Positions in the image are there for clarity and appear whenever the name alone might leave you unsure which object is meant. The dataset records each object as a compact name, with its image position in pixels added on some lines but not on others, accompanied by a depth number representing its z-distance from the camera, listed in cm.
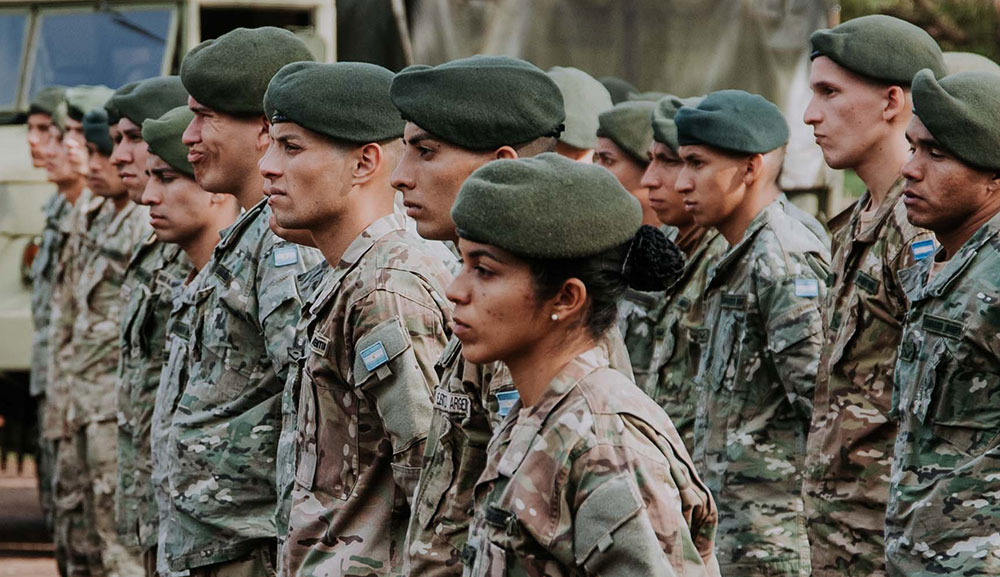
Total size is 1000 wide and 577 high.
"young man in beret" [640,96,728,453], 1143
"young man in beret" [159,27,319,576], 902
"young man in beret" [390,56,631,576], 716
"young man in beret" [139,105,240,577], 1083
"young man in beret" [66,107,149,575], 1520
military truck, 1881
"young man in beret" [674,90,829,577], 1006
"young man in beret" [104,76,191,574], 1165
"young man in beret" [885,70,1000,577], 772
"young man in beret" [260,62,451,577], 745
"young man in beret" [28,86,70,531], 1730
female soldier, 561
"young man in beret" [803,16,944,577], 931
